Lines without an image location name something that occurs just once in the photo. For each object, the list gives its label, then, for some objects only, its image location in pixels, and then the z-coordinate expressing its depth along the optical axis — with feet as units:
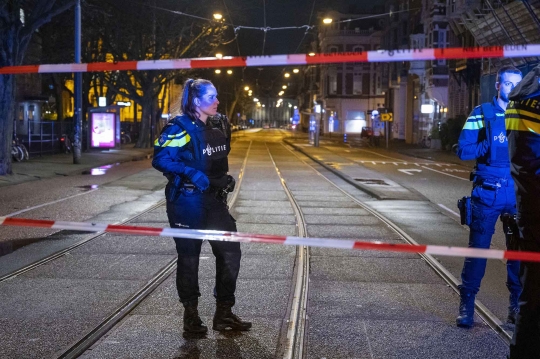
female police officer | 18.16
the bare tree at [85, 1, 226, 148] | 126.25
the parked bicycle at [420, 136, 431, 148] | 172.34
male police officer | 18.95
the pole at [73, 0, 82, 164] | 91.04
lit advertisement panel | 120.16
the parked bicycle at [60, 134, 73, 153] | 120.62
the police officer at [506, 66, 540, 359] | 12.58
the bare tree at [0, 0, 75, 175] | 69.41
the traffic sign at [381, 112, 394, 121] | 175.11
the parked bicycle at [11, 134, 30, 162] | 94.99
